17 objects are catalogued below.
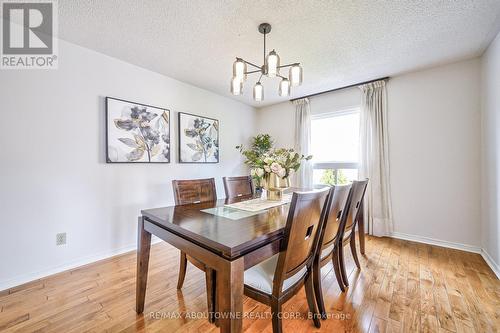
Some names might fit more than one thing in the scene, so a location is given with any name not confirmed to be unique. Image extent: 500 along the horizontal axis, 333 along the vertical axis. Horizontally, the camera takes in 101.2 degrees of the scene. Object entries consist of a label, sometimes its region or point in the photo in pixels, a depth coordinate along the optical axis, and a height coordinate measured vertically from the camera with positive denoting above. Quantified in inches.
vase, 76.2 -7.0
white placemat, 64.6 -13.0
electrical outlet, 82.0 -28.7
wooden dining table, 35.1 -14.8
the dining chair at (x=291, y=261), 42.1 -21.0
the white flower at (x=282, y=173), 73.0 -2.4
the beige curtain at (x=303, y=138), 152.5 +21.3
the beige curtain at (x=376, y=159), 120.2 +4.1
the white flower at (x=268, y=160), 74.5 +2.3
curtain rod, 119.8 +51.8
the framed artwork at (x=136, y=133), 95.6 +17.4
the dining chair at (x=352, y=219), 69.6 -19.0
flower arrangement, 73.7 +0.9
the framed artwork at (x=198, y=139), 123.9 +17.9
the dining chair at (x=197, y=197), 54.3 -11.9
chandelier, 64.2 +31.2
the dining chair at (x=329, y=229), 54.0 -17.7
